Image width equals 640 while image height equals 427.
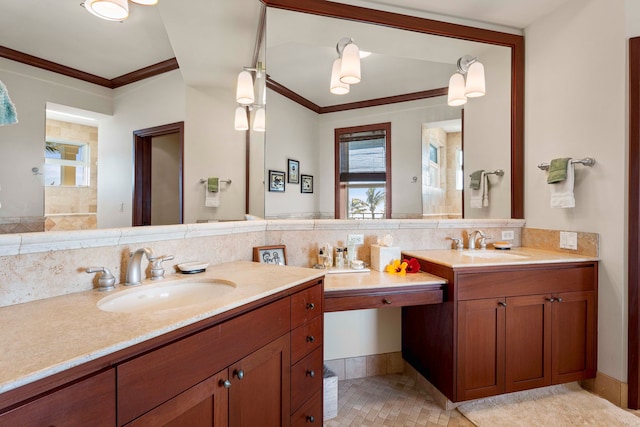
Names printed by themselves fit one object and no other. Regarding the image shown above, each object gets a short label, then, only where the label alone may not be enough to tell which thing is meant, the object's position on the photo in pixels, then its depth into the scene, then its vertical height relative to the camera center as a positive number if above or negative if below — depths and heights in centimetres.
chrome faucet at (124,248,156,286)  127 -22
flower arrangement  205 -35
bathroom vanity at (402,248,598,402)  183 -66
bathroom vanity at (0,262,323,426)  65 -39
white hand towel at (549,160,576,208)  212 +13
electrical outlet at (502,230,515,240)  254 -17
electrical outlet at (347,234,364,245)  221 -18
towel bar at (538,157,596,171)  206 +34
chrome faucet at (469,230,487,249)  242 -20
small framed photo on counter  192 -26
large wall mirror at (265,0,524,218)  216 +79
